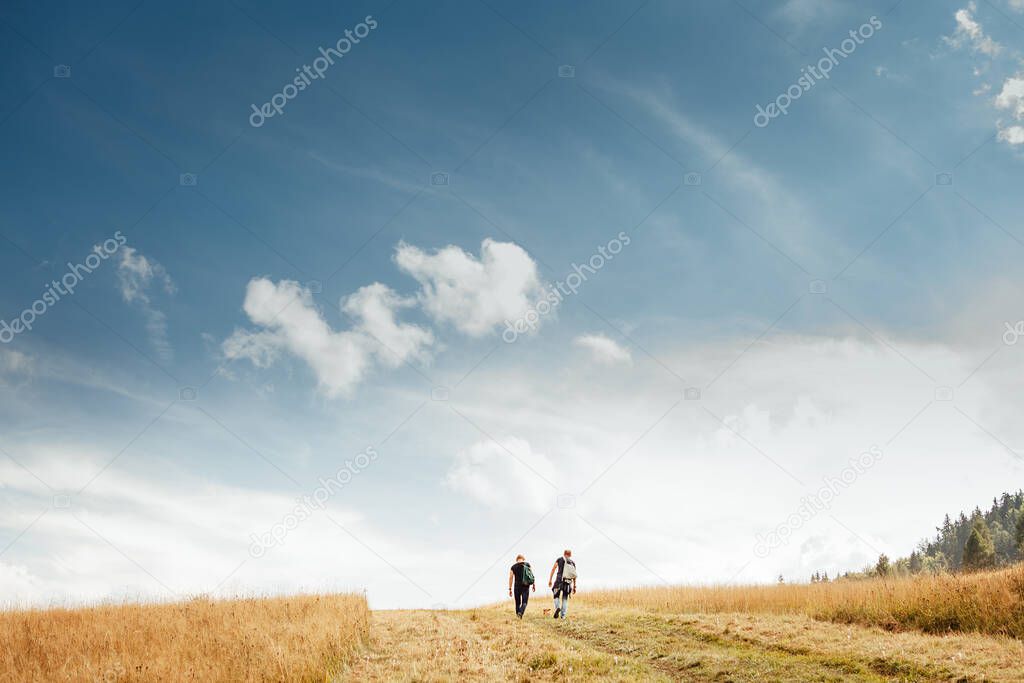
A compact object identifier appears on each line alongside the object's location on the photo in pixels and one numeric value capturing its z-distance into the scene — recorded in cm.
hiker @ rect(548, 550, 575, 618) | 2578
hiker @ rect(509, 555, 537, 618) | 2622
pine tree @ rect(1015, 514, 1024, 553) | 7700
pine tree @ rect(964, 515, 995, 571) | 7631
